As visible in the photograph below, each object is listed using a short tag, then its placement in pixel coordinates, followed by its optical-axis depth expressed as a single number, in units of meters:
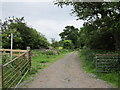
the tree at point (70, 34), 45.10
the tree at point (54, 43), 35.80
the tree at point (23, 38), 15.57
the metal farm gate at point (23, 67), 4.21
